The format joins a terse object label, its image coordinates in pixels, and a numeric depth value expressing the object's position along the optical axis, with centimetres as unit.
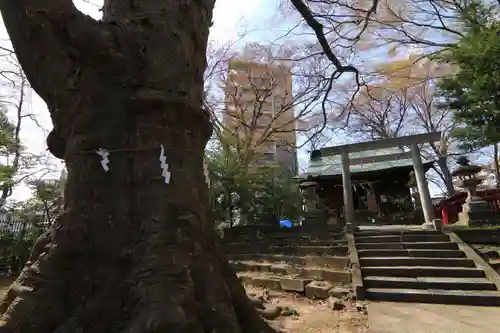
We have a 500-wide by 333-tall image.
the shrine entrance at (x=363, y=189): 1412
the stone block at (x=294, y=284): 578
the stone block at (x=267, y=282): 627
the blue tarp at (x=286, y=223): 1386
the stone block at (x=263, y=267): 736
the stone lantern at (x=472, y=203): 978
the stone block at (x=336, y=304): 471
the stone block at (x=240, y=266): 792
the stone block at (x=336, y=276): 603
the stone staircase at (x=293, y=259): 599
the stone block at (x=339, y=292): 527
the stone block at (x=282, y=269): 695
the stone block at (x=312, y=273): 647
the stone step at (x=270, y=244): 852
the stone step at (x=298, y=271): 614
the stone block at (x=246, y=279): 682
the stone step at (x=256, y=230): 1132
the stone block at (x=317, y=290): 540
